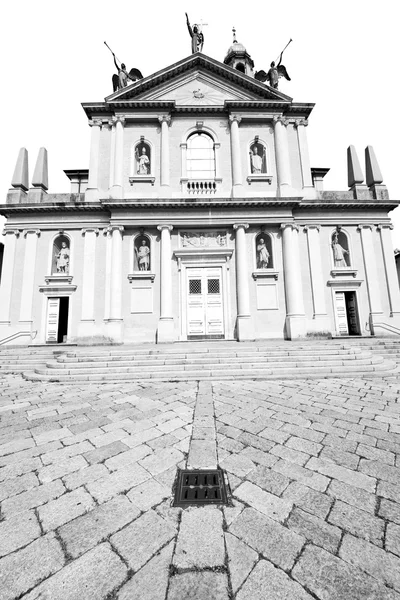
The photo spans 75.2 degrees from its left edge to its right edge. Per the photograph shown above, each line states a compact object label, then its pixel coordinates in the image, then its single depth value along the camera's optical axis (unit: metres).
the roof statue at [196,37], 15.74
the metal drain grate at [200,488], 2.11
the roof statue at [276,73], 15.53
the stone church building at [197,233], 12.21
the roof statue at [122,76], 15.04
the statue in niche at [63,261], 12.87
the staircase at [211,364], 6.97
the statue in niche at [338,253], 13.31
